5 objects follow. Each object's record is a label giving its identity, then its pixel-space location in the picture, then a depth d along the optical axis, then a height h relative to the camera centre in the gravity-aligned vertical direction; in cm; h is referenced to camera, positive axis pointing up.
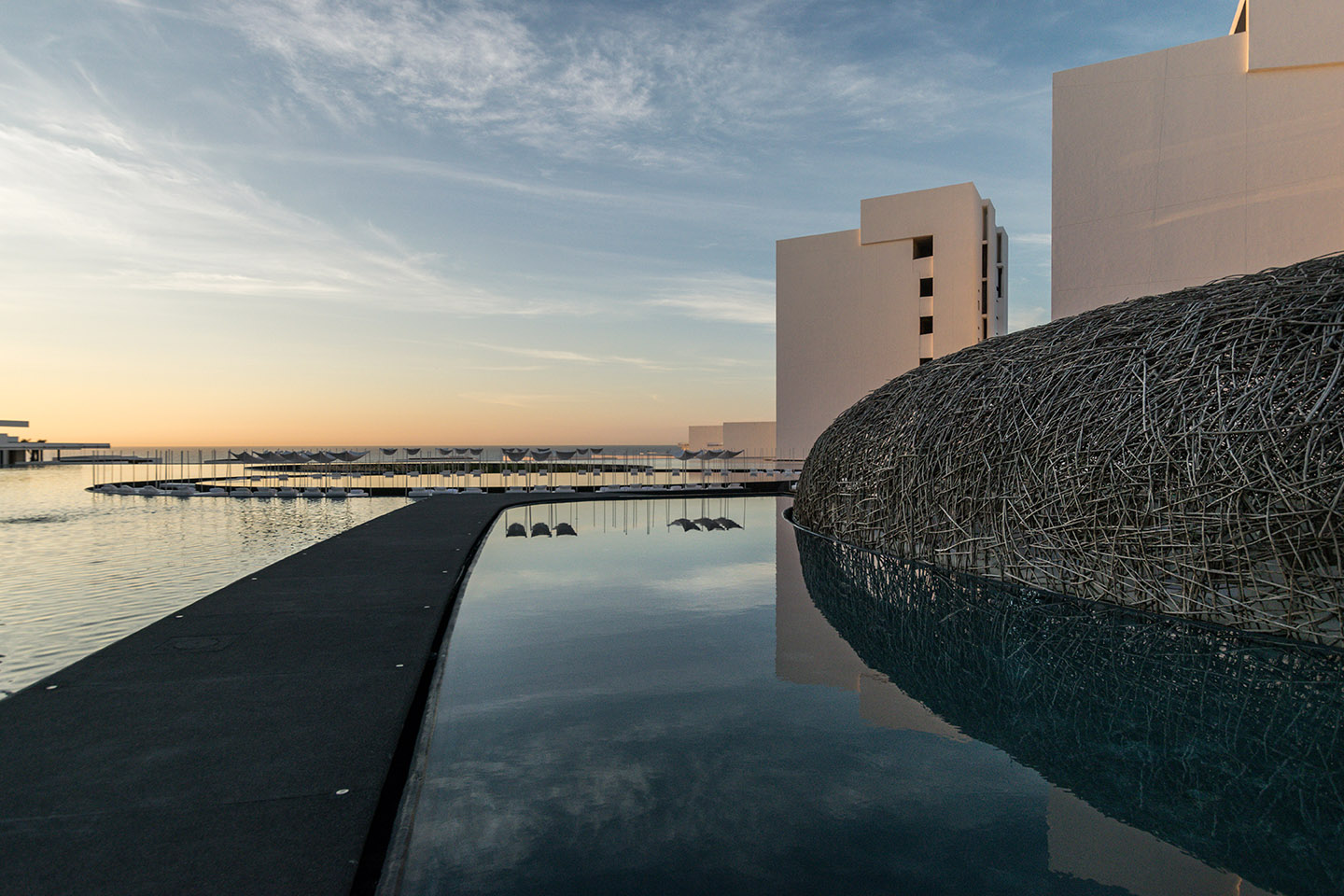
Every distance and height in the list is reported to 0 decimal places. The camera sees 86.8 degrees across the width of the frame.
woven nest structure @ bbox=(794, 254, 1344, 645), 616 +1
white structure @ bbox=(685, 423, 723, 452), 5991 +144
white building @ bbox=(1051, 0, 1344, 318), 1733 +800
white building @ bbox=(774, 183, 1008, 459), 3056 +707
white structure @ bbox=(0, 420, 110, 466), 5608 -6
